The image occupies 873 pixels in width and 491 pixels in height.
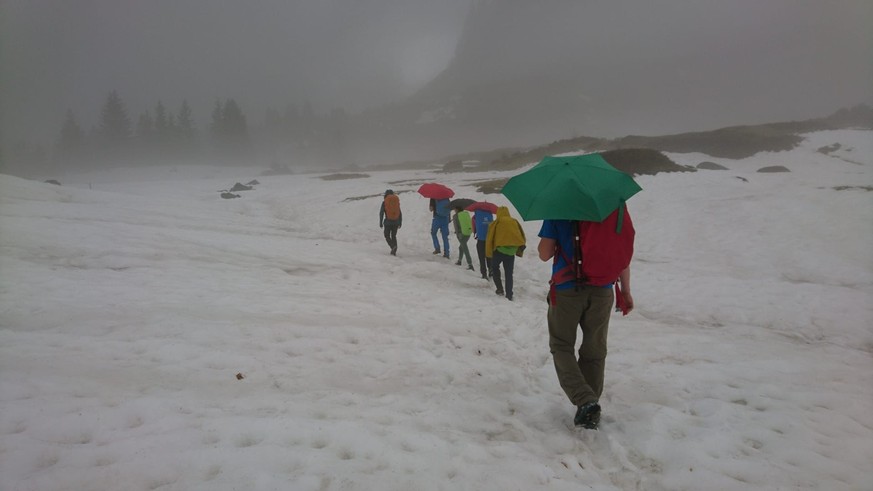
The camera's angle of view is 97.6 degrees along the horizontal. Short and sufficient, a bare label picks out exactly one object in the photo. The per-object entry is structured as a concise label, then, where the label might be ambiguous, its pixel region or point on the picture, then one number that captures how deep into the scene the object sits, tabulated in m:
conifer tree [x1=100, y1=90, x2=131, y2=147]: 87.31
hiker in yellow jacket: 9.65
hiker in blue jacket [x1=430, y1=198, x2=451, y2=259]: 14.45
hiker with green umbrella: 3.73
